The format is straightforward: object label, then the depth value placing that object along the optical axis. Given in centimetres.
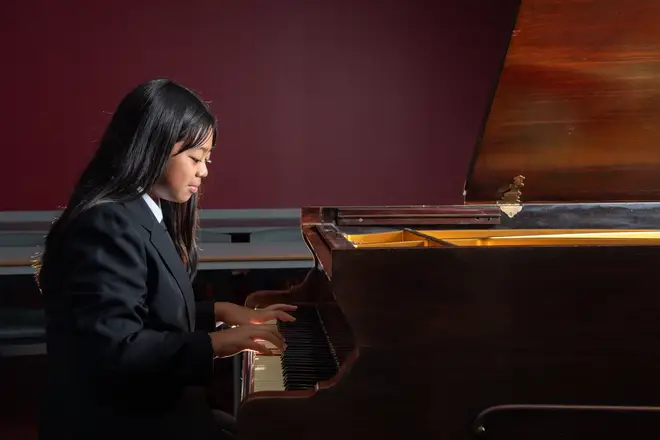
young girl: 105
